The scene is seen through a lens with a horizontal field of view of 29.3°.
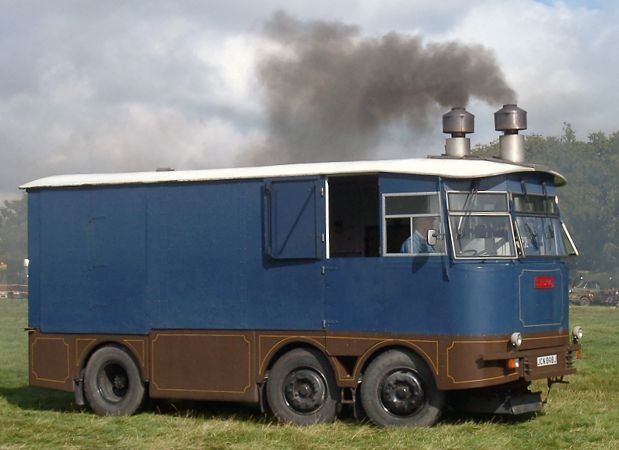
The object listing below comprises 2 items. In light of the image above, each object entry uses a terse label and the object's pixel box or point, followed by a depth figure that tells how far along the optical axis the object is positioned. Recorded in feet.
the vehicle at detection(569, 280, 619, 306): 225.76
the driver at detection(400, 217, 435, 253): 47.78
